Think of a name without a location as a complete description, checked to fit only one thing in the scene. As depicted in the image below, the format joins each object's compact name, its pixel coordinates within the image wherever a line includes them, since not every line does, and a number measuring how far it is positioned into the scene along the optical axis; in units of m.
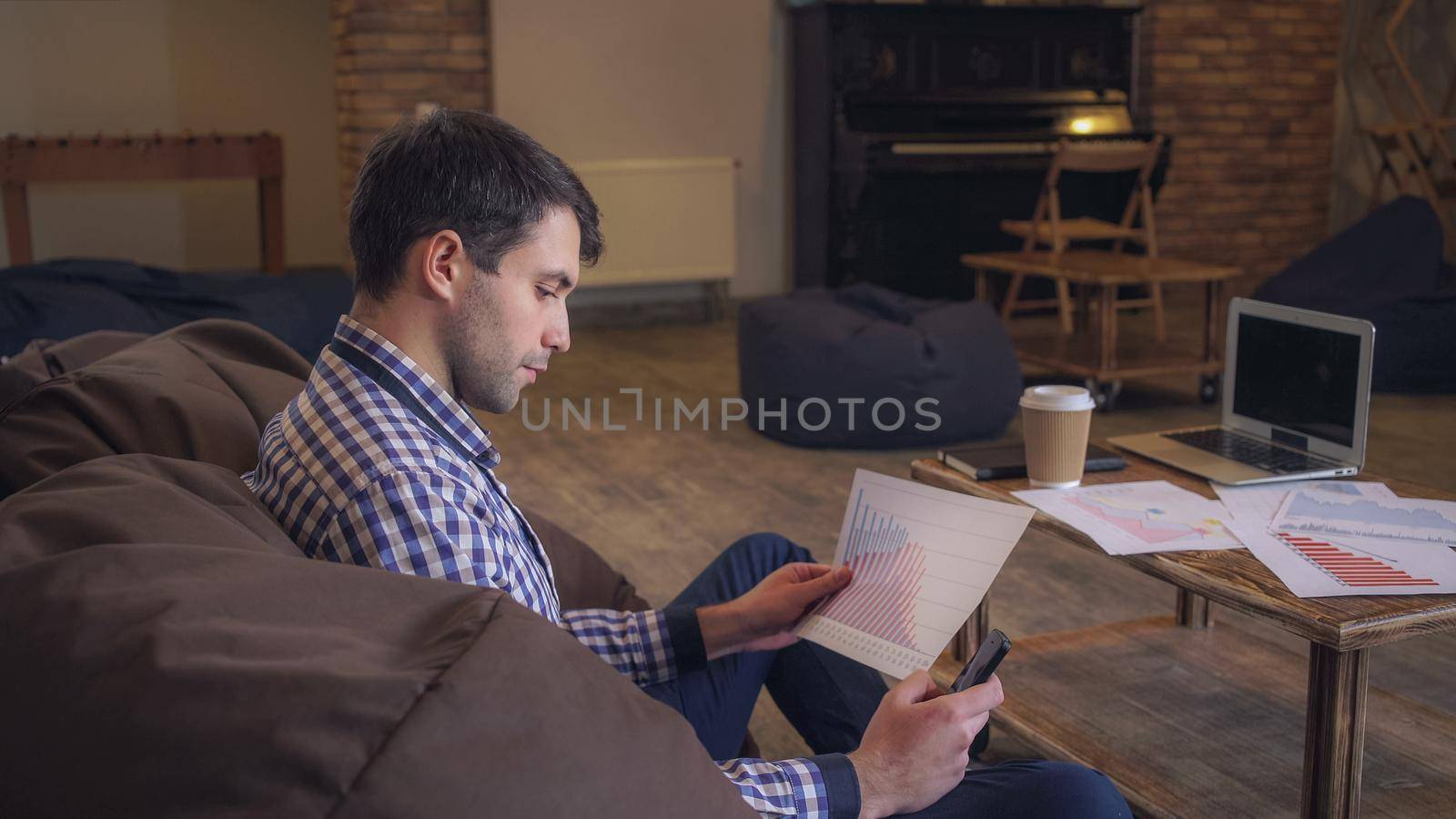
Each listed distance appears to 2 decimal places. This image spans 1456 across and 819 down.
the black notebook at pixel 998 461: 1.92
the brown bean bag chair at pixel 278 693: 0.77
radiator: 6.21
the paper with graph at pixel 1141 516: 1.62
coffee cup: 1.82
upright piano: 6.16
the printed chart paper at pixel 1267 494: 1.73
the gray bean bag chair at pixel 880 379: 4.01
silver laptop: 1.88
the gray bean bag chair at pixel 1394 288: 4.75
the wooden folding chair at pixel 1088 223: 5.12
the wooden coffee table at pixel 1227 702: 1.42
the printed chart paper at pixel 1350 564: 1.45
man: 1.12
